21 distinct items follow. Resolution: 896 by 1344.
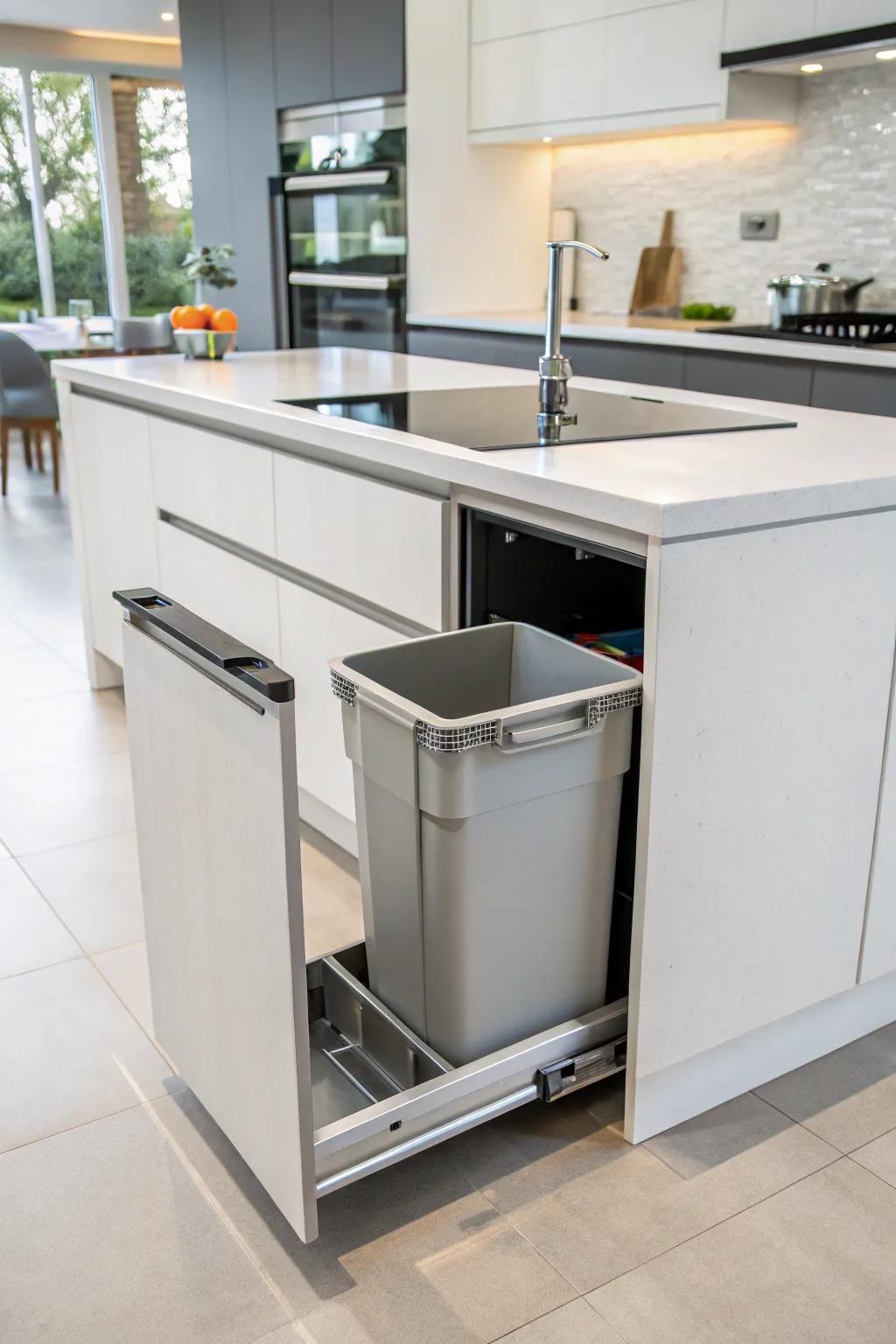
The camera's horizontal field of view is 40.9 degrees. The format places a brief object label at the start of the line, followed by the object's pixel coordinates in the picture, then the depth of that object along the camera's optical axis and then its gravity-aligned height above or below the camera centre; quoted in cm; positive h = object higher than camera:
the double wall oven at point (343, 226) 476 +16
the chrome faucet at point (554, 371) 196 -17
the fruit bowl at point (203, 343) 308 -19
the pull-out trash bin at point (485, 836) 138 -66
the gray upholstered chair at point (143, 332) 671 -36
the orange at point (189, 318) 309 -13
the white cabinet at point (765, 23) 342 +68
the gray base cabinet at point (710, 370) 315 -29
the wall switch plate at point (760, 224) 409 +14
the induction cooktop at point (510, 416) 185 -24
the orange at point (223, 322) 312 -14
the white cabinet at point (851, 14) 319 +65
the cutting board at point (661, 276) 449 -3
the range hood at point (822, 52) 322 +58
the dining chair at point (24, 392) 570 -58
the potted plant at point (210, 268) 314 -1
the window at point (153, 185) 858 +55
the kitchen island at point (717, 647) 142 -50
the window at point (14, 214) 817 +33
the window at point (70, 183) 830 +54
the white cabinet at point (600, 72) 377 +64
